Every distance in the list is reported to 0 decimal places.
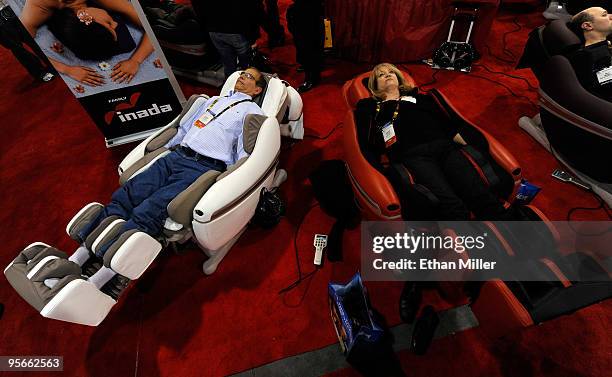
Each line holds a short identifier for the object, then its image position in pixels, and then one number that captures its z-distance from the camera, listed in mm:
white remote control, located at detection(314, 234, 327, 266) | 2053
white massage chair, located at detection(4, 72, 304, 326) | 1404
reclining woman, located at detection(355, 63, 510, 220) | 1739
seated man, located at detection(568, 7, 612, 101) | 2156
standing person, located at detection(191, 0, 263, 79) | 2584
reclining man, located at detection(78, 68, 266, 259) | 1716
